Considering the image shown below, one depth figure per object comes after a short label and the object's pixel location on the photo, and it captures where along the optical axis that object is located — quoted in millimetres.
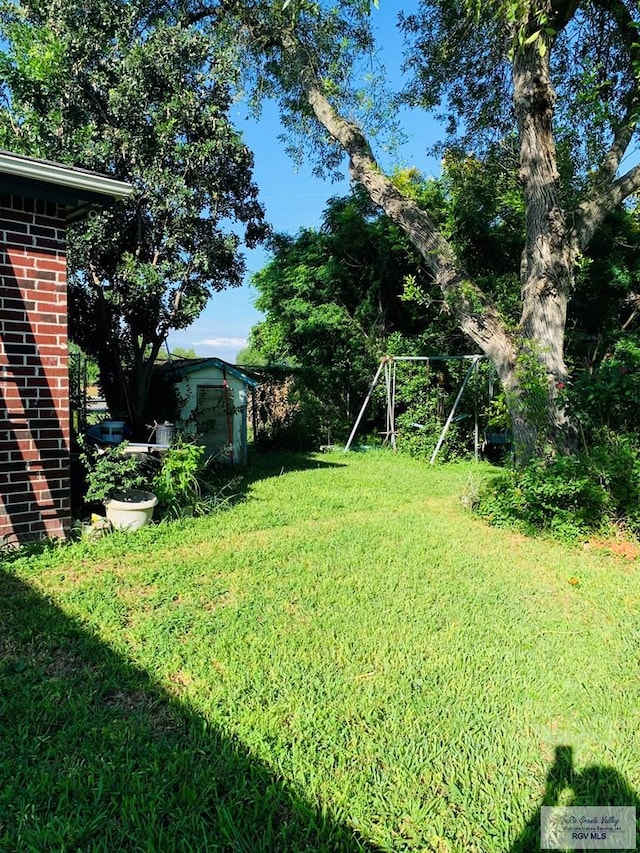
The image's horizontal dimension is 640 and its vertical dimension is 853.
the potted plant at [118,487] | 5031
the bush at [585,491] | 5156
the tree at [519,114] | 6043
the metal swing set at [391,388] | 10945
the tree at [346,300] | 12875
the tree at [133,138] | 7762
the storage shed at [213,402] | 10094
